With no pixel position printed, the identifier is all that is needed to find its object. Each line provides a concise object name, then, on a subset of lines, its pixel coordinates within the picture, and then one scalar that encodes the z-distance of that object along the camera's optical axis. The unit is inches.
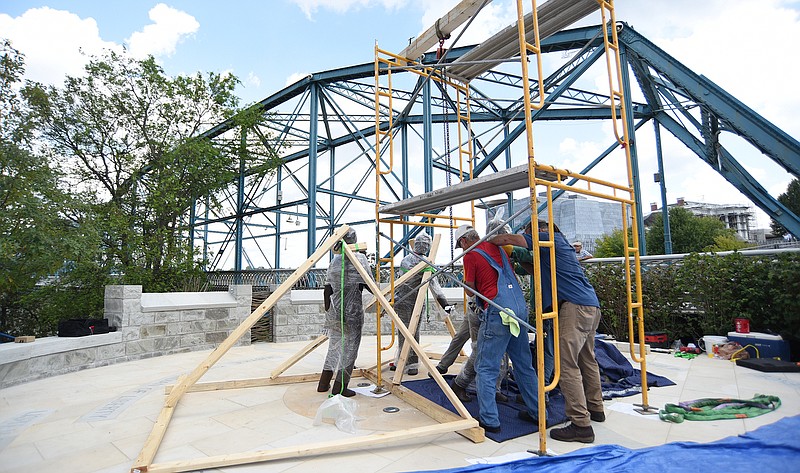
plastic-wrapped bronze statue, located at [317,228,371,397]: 184.1
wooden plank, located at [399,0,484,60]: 192.7
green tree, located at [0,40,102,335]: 198.7
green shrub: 232.1
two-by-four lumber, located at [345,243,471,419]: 137.6
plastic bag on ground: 141.3
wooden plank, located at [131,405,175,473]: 108.1
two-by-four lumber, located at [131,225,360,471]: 129.9
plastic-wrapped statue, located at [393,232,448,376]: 219.1
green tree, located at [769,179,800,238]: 1090.2
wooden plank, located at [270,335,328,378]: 208.2
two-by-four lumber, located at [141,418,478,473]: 109.6
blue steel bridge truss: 356.2
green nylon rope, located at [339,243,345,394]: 183.8
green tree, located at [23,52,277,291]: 407.5
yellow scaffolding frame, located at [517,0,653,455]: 120.6
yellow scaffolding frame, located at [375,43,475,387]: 195.5
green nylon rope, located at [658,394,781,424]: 142.6
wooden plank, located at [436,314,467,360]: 229.7
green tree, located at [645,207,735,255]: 1192.2
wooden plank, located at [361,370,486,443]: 127.3
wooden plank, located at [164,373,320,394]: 192.2
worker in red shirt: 136.1
